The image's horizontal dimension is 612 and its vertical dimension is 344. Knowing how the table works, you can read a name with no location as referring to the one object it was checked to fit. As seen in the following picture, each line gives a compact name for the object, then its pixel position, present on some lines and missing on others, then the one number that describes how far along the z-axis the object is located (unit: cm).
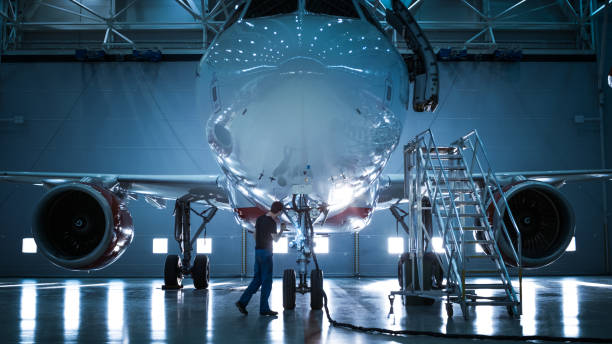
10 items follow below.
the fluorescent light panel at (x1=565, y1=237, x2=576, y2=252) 1677
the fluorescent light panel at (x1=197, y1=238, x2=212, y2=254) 1670
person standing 612
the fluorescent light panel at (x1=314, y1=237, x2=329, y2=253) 1653
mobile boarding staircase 587
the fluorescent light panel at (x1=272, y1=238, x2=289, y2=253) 1639
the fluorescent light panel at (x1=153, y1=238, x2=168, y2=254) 1648
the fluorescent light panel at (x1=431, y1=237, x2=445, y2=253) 1783
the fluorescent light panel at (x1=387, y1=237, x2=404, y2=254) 1664
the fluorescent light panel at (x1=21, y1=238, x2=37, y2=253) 1647
